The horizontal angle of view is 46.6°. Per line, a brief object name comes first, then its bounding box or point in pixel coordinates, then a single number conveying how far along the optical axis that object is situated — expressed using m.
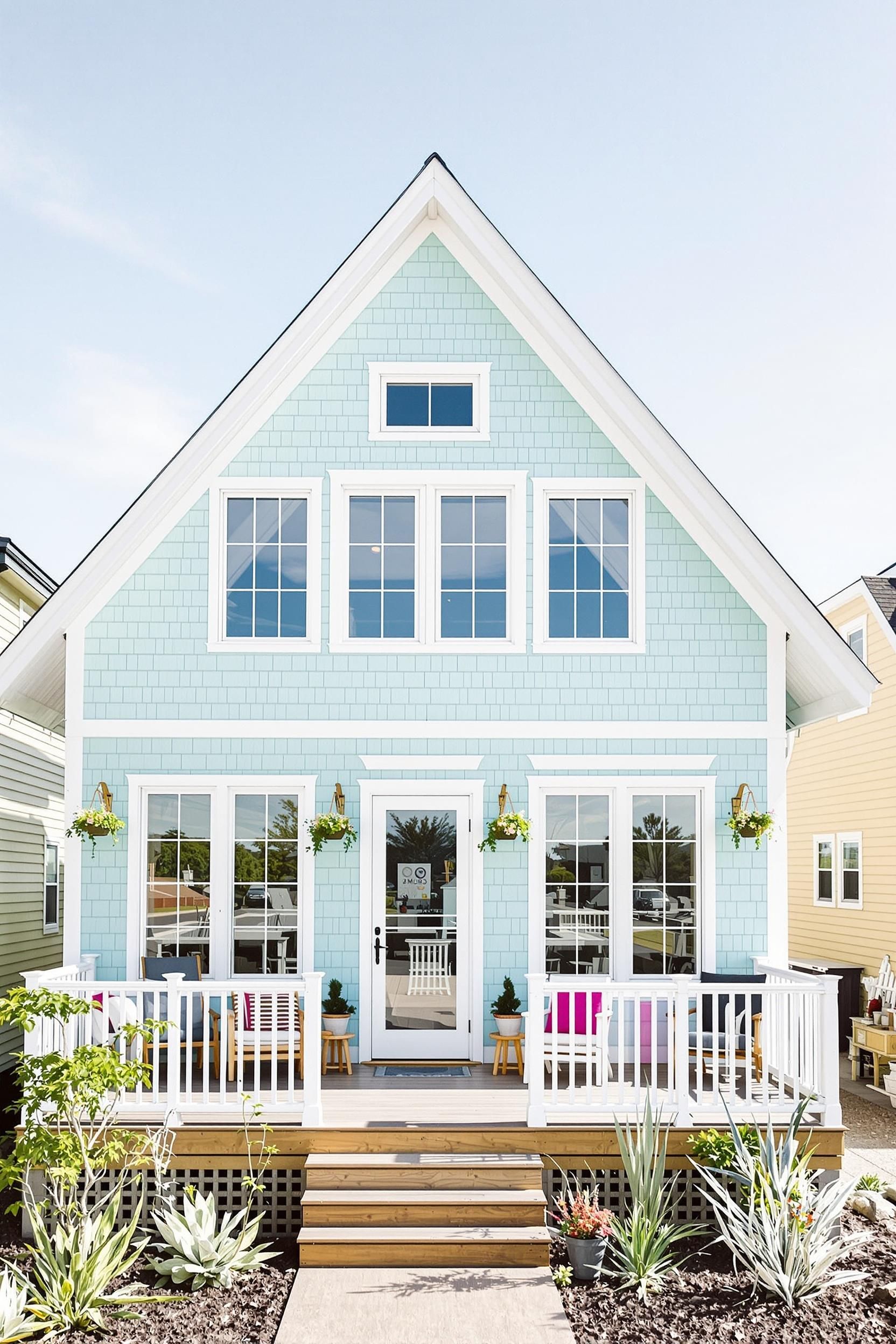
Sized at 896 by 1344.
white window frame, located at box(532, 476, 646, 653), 9.66
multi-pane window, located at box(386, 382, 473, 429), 9.84
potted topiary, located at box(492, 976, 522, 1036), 9.10
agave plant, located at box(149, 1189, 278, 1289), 6.46
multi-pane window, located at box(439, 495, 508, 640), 9.76
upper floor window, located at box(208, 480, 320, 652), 9.70
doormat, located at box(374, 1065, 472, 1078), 8.93
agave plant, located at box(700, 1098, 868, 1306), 6.33
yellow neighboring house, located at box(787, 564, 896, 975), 14.95
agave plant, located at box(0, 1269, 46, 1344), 5.80
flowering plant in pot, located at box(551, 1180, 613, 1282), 6.47
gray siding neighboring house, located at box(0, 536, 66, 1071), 12.37
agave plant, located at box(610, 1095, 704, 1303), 6.48
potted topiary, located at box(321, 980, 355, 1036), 9.05
